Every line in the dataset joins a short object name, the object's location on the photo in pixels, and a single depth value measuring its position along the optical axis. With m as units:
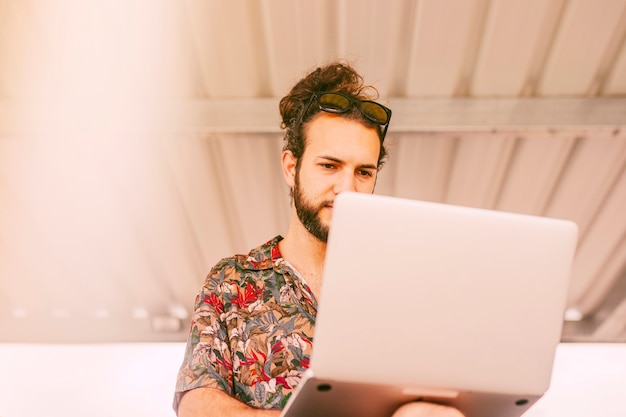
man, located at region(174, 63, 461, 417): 1.15
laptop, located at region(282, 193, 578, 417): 0.78
